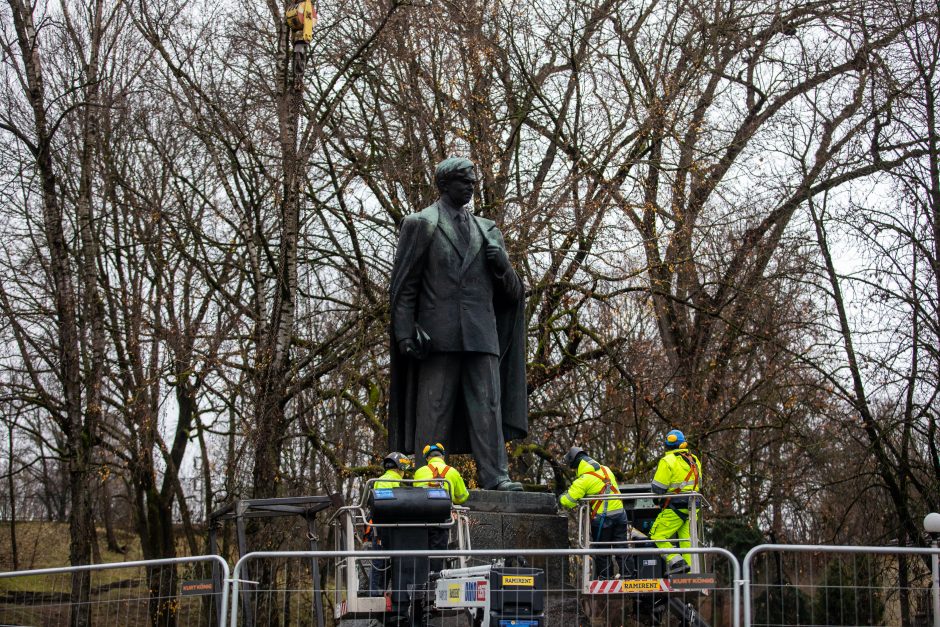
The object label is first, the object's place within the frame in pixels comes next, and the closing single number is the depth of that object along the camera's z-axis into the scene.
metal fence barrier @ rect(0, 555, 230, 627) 7.86
